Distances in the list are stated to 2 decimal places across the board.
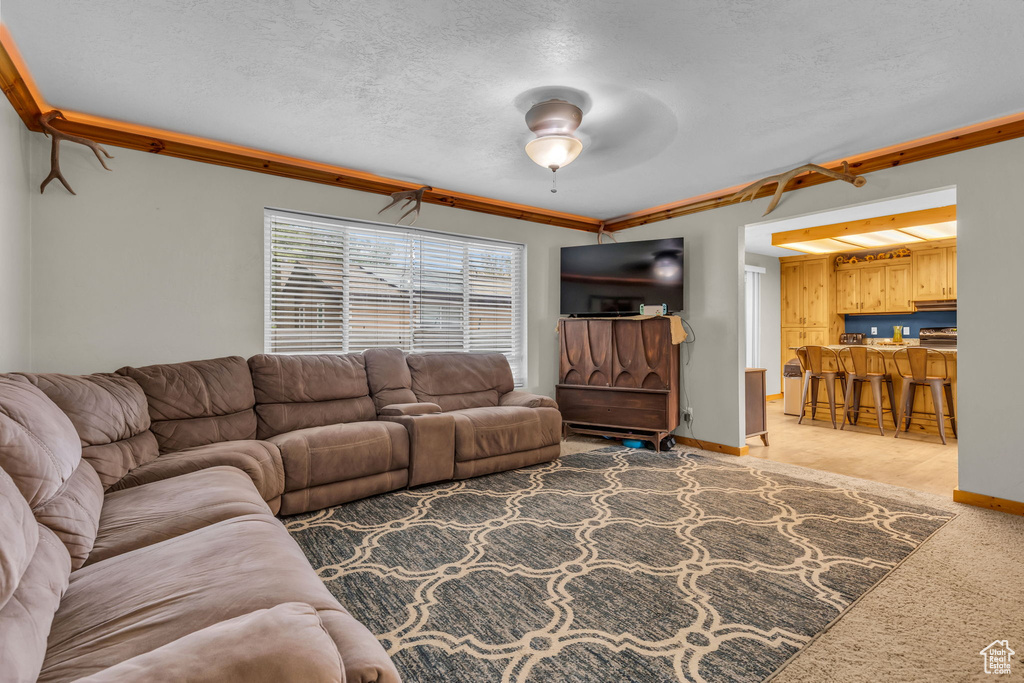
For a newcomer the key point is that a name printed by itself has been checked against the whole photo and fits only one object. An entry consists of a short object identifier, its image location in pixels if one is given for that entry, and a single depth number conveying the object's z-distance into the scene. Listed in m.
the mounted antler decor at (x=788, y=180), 3.73
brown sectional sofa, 0.96
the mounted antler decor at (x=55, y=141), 2.92
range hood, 6.77
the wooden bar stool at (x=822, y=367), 5.93
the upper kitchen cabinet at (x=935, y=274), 6.79
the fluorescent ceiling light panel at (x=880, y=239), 6.62
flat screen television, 4.99
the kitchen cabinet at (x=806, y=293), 7.98
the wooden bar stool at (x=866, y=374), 5.55
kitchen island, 5.13
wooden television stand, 4.75
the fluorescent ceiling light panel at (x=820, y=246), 7.29
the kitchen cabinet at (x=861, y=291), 7.52
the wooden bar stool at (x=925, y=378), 5.13
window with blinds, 4.05
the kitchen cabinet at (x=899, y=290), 7.23
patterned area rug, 1.74
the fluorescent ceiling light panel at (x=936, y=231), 6.13
